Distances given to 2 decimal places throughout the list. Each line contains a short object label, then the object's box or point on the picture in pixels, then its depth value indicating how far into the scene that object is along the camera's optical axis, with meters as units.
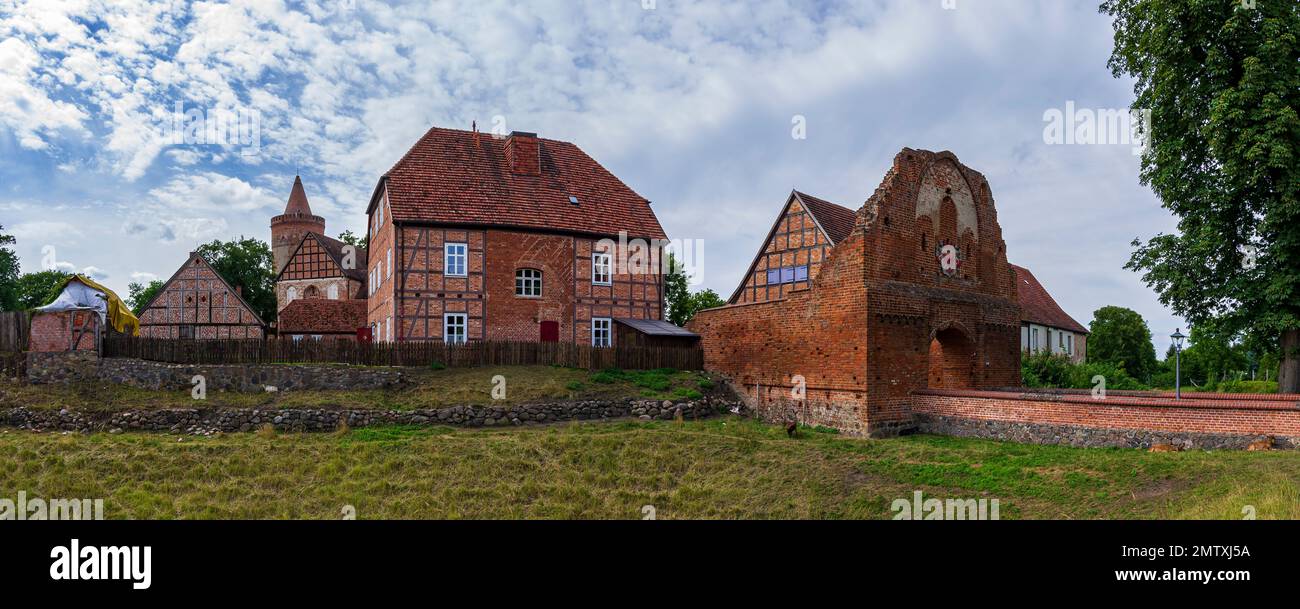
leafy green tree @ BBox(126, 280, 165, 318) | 56.78
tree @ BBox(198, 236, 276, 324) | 49.59
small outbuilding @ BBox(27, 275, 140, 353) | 18.86
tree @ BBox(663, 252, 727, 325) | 43.62
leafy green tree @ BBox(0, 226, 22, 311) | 37.21
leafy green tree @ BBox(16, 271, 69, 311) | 49.59
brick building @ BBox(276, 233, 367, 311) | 42.44
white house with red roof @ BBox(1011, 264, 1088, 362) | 34.91
